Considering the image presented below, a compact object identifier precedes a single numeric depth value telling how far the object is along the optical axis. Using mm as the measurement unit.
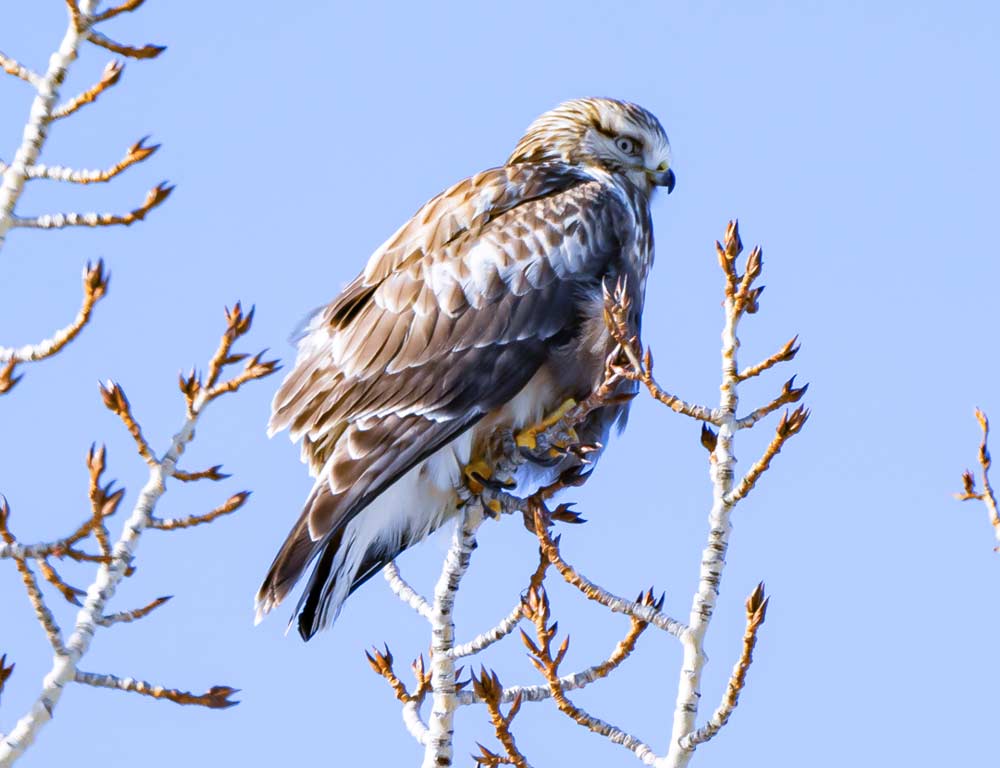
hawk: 11016
